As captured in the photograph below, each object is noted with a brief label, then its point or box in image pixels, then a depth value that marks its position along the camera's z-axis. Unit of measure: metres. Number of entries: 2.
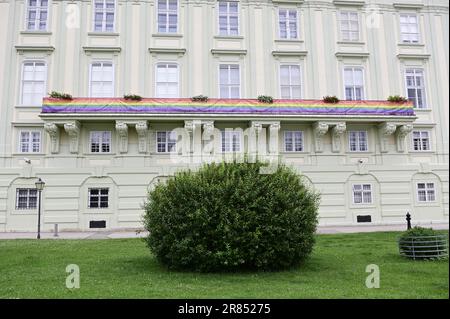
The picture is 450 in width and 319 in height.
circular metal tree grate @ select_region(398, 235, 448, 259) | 12.09
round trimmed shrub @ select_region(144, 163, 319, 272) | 10.27
